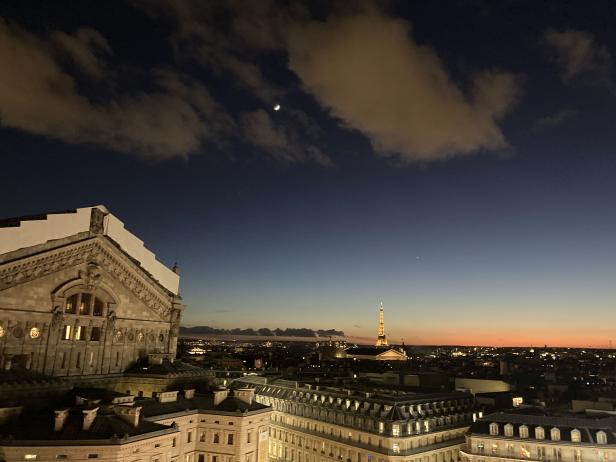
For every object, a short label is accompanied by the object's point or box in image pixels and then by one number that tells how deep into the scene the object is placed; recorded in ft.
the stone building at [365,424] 234.99
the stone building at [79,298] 173.88
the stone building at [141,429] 132.77
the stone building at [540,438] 200.64
